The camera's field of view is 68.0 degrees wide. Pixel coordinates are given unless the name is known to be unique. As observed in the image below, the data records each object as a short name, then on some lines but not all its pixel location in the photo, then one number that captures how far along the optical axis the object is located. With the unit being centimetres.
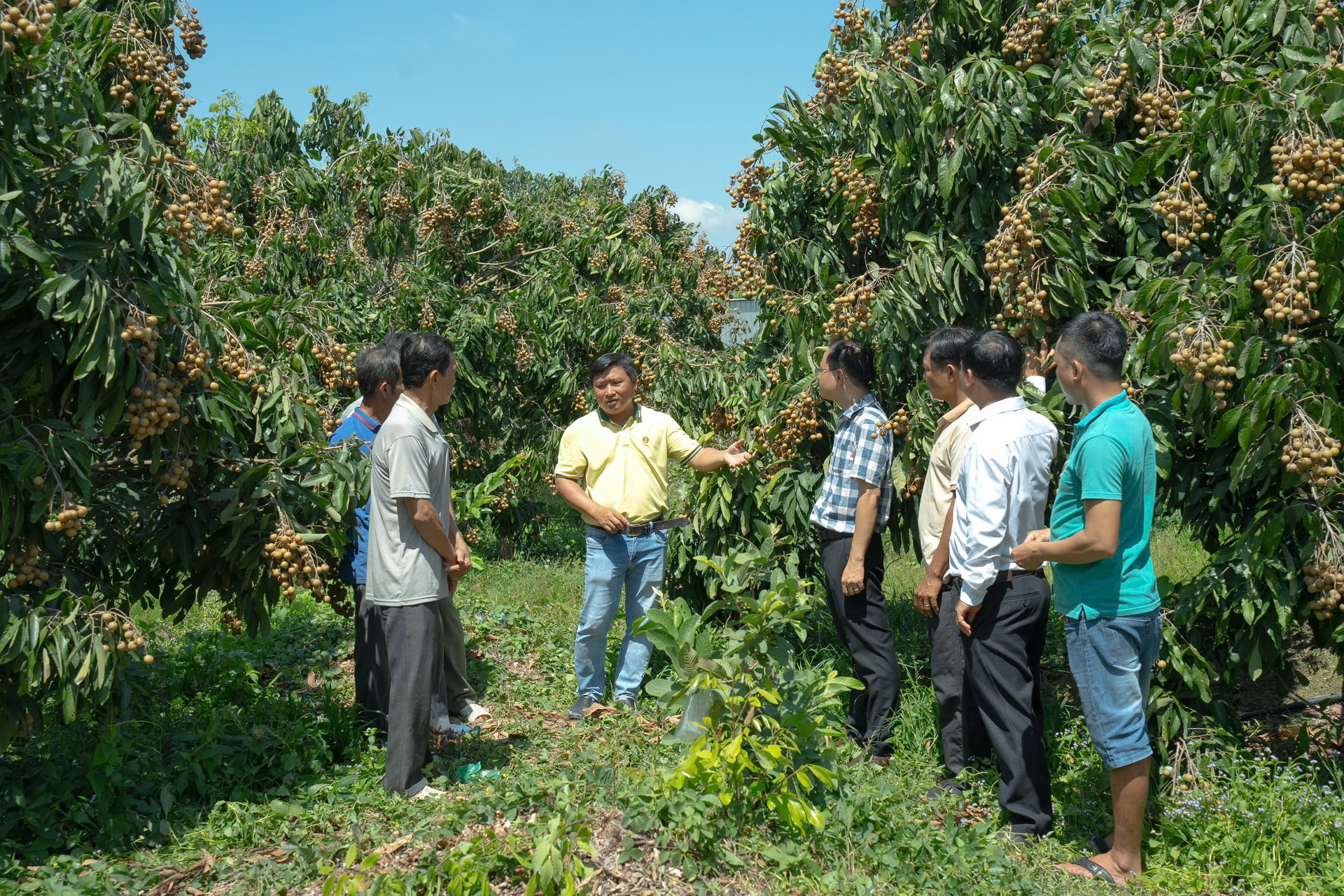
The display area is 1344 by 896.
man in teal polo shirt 314
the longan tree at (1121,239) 344
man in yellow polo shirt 477
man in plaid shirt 425
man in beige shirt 390
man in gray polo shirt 368
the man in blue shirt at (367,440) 448
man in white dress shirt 345
